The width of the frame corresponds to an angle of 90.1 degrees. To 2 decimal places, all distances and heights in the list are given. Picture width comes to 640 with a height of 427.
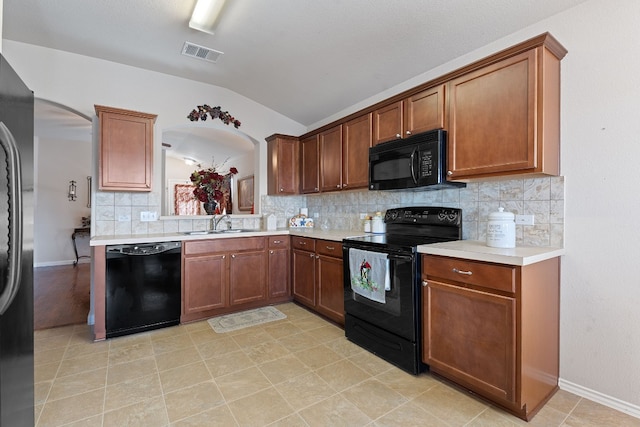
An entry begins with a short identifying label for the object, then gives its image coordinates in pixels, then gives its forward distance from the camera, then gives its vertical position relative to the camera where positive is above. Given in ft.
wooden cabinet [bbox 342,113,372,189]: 10.27 +2.08
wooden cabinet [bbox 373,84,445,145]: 7.92 +2.66
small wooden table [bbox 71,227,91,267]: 21.40 -1.37
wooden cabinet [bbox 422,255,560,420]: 5.70 -2.24
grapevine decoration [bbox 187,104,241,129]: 12.29 +3.91
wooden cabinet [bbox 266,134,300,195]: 13.41 +2.06
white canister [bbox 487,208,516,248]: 6.66 -0.34
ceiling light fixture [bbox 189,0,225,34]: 7.71 +5.04
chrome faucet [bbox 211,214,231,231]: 12.59 -0.32
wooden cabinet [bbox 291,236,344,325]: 9.94 -2.13
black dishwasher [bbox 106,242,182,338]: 9.23 -2.24
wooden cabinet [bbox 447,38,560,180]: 6.21 +2.03
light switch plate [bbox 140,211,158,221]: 11.20 -0.11
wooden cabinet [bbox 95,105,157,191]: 9.80 +2.01
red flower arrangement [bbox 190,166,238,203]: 12.48 +1.09
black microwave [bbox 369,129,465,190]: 7.81 +1.35
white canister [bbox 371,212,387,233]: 10.71 -0.36
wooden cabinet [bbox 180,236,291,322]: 10.43 -2.22
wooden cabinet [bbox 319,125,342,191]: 11.46 +2.02
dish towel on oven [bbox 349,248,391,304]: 7.82 -1.55
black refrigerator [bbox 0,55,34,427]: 3.34 -0.46
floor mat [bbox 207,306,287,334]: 10.12 -3.56
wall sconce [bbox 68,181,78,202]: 21.67 +1.46
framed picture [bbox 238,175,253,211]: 22.43 +1.44
